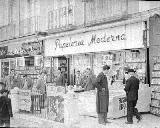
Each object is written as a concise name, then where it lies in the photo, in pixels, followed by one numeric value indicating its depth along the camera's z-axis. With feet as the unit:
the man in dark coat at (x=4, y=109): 32.91
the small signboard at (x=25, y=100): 46.78
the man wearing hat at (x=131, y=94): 39.22
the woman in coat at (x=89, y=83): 54.08
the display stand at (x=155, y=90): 45.44
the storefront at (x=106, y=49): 54.29
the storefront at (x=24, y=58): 81.87
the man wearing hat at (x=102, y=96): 38.83
